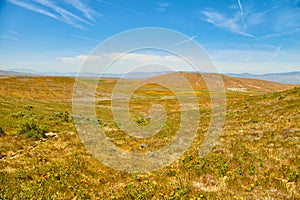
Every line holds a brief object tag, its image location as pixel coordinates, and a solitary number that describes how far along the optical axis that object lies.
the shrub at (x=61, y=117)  24.90
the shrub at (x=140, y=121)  26.36
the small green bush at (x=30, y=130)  16.14
